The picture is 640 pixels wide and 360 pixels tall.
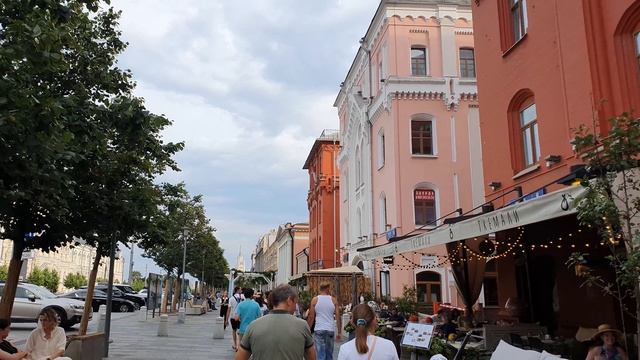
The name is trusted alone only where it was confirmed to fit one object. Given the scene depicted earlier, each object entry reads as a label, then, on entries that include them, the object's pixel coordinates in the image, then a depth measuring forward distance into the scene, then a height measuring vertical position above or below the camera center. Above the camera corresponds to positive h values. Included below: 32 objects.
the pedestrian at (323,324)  10.35 -0.35
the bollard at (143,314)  28.55 -0.51
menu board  9.72 -0.53
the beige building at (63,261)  77.86 +7.12
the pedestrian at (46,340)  8.32 -0.52
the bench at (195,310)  39.66 -0.41
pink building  26.27 +8.33
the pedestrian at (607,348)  7.28 -0.55
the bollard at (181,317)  27.69 -0.63
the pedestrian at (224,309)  22.33 -0.19
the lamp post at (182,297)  37.41 +0.46
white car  21.06 -0.05
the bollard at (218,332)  19.72 -0.96
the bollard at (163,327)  19.69 -0.79
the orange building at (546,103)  10.86 +4.27
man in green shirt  4.59 -0.25
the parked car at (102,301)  31.66 +0.18
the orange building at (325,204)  46.09 +8.40
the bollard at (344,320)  19.70 -0.55
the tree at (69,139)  6.12 +2.39
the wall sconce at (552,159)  12.00 +3.02
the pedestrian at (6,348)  7.55 -0.60
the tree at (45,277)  74.75 +3.49
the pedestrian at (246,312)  11.68 -0.16
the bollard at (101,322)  16.62 -0.52
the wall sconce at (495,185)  14.80 +3.07
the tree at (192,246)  37.59 +4.12
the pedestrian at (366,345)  4.71 -0.33
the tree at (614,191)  5.66 +1.18
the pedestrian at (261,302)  16.69 +0.07
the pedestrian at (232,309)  14.12 -0.18
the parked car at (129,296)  38.19 +0.51
